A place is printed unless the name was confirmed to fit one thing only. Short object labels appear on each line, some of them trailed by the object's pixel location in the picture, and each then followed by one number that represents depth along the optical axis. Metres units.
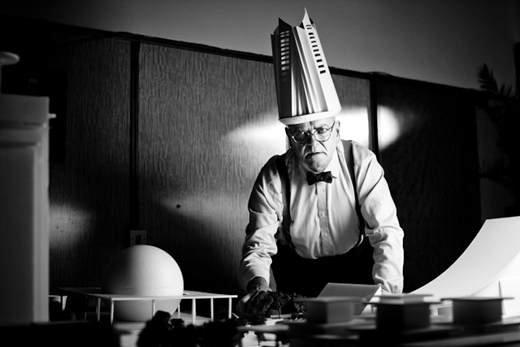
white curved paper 1.22
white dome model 1.53
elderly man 2.11
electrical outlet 2.66
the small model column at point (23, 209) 0.88
